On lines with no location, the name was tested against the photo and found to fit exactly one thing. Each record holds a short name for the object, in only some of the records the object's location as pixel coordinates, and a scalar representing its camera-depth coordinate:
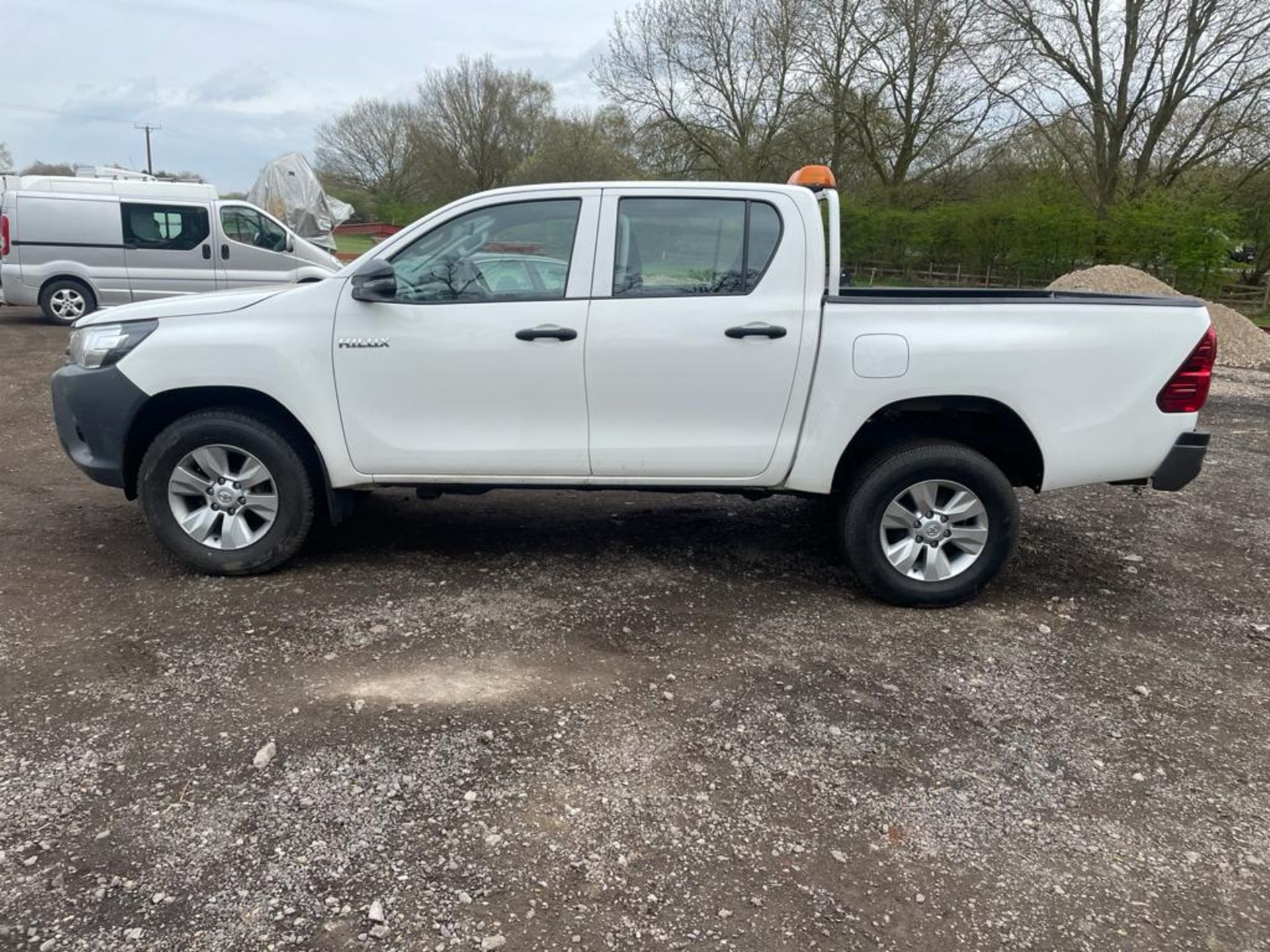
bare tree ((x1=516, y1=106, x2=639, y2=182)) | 33.47
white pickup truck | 4.29
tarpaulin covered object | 28.16
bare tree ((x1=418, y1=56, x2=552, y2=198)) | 47.69
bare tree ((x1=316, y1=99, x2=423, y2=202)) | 53.66
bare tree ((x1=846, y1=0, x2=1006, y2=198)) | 25.05
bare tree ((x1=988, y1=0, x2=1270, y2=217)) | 20.48
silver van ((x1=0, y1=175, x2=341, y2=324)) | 13.45
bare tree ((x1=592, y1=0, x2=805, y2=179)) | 28.69
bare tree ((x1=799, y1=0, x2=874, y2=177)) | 26.89
